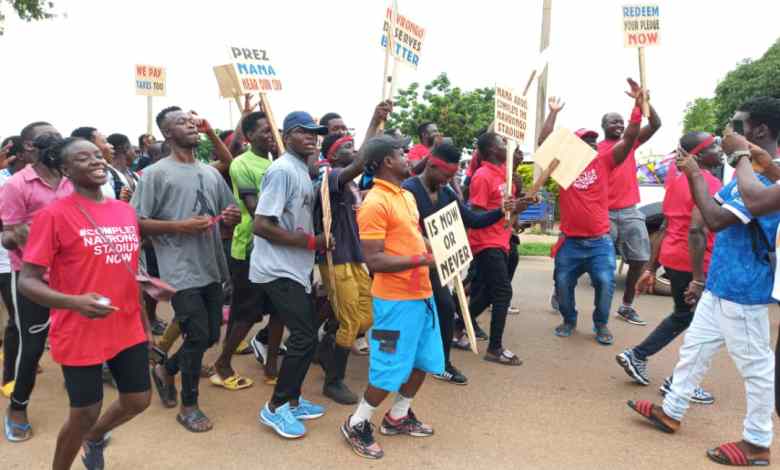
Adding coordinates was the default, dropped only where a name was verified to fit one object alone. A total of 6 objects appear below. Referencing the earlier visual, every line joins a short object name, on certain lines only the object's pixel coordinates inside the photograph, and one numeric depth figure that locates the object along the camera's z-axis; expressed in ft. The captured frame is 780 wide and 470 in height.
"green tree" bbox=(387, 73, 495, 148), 87.56
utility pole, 39.63
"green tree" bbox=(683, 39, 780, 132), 114.01
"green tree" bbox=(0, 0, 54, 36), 43.52
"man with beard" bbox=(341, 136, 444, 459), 10.61
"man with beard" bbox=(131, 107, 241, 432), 11.87
